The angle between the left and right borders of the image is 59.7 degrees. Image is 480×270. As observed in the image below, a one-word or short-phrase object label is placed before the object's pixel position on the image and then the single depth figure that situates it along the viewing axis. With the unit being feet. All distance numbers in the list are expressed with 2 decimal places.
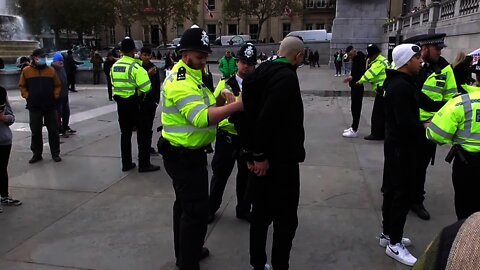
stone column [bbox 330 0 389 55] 84.09
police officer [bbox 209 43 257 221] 14.56
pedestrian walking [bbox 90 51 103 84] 62.27
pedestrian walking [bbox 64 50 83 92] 52.80
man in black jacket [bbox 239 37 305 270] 9.68
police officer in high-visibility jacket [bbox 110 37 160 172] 20.58
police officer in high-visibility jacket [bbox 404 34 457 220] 15.52
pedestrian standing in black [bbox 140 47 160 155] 21.46
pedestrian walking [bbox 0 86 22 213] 16.02
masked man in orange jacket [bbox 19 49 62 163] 22.31
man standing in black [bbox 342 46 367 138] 28.50
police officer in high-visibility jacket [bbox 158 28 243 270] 9.95
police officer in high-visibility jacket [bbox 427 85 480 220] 10.27
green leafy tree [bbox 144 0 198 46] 158.40
